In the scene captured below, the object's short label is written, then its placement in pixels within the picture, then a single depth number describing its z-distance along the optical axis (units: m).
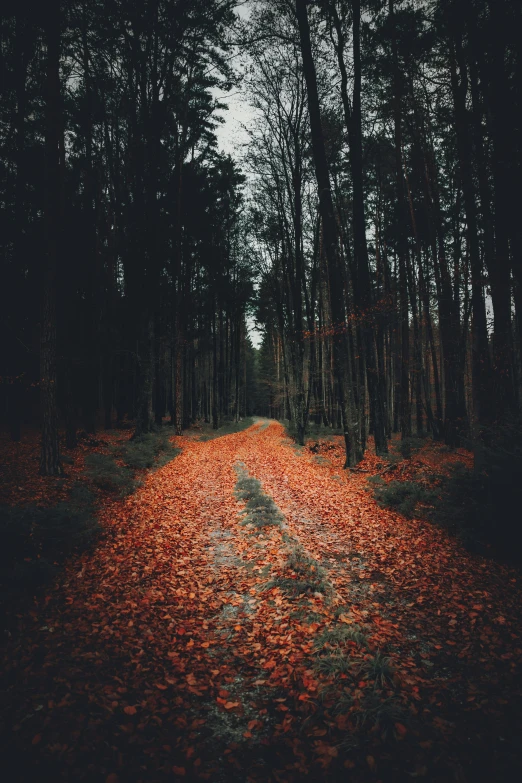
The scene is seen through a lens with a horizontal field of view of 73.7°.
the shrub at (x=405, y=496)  7.25
